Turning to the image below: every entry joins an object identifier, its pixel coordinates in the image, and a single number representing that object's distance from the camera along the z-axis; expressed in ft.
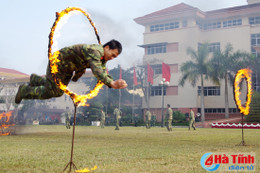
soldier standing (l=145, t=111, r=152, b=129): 111.29
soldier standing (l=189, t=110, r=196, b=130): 99.62
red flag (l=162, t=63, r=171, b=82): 160.62
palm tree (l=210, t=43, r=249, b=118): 160.66
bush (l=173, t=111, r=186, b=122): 164.58
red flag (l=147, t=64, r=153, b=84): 163.89
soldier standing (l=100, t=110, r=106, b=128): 112.18
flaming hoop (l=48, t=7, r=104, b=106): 19.26
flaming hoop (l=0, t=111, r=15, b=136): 56.24
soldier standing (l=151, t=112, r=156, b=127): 149.89
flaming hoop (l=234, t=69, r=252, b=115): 39.14
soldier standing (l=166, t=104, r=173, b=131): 88.48
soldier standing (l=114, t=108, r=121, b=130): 94.08
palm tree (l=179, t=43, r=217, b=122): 155.12
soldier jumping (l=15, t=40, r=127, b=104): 19.07
